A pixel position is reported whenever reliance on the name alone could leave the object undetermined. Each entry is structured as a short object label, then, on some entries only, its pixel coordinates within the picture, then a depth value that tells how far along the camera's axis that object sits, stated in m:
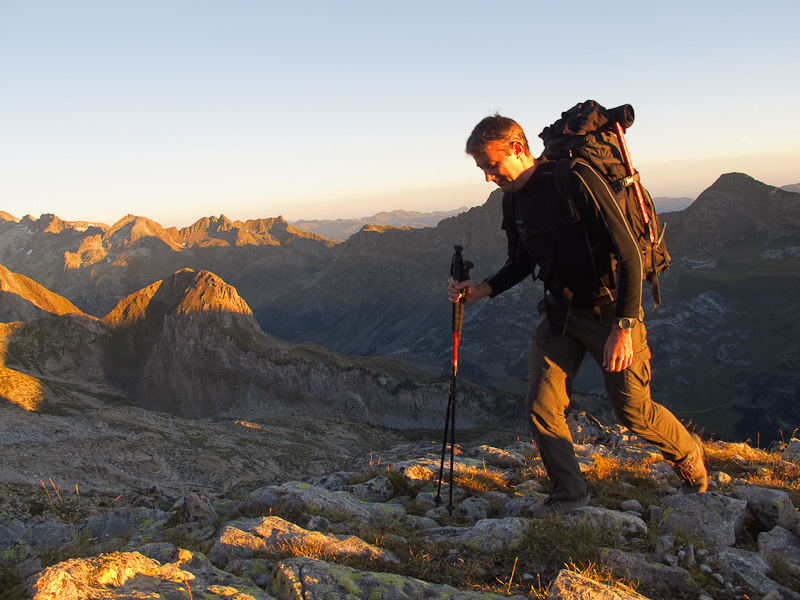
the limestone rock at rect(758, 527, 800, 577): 4.51
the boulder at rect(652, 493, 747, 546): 4.89
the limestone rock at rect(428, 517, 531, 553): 4.61
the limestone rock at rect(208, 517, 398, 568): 4.66
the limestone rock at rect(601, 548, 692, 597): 4.00
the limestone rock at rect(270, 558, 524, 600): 3.71
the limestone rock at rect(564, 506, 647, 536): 4.91
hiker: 4.63
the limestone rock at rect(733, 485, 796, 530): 5.30
